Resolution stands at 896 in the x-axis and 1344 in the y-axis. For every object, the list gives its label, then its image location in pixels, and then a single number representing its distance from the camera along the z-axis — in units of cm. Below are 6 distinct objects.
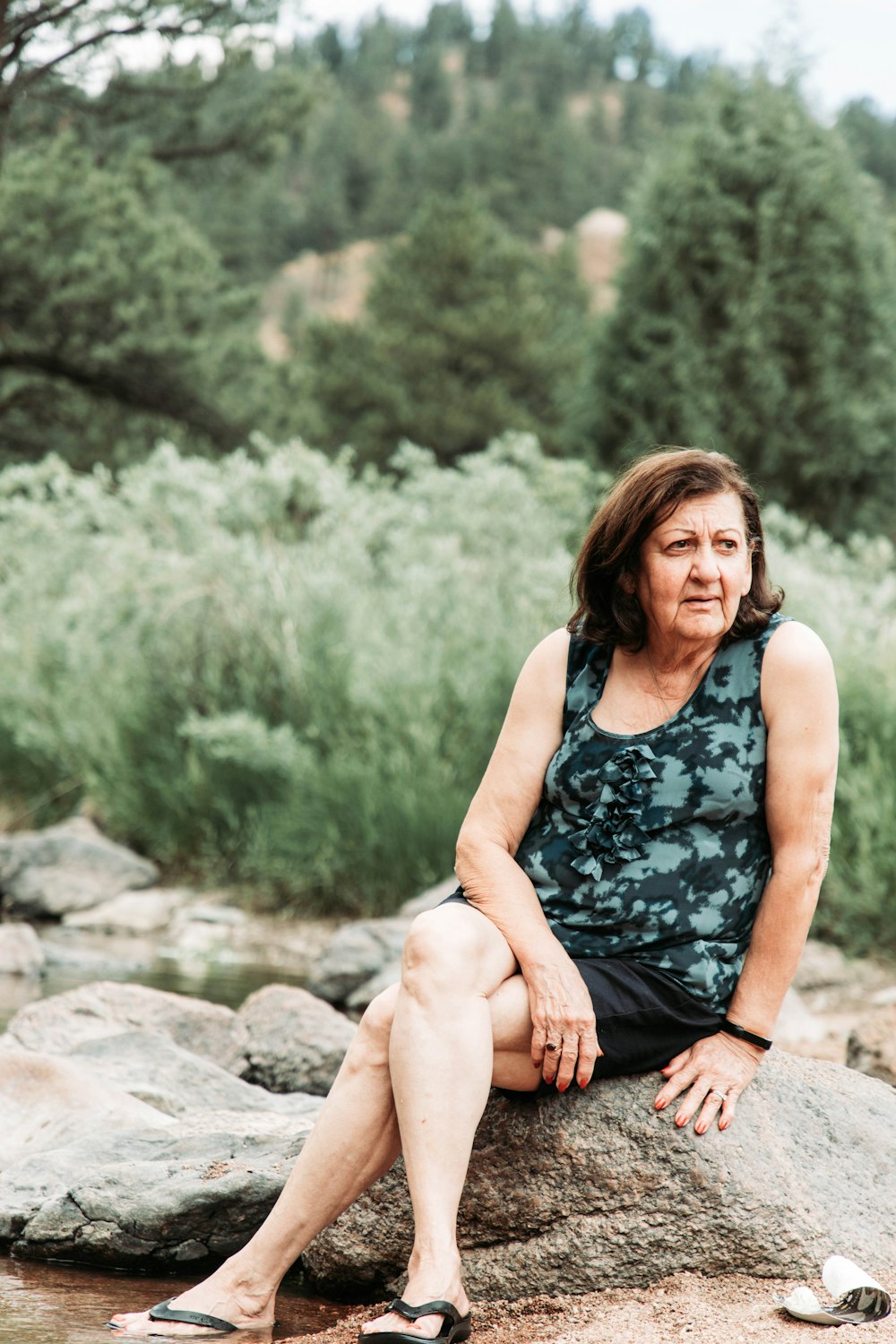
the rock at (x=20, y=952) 738
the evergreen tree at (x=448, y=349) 2889
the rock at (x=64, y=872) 936
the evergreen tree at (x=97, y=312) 1950
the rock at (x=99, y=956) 762
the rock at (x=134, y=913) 915
